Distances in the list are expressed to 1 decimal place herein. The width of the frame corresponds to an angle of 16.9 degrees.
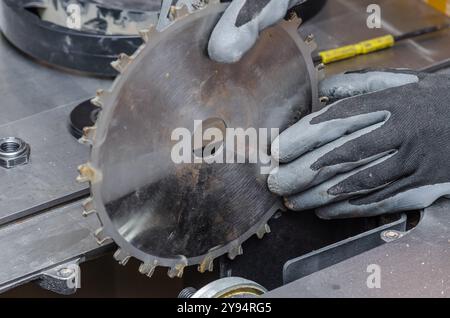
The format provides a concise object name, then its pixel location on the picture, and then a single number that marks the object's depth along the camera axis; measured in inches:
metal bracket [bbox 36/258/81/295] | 51.8
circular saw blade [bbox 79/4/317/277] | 49.1
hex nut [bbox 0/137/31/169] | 56.6
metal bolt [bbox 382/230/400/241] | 53.1
